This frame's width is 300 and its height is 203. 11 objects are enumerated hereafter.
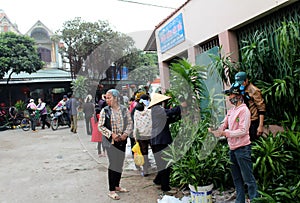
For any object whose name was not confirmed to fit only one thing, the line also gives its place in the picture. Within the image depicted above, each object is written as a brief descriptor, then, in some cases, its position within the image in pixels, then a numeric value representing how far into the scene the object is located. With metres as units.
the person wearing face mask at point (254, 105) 3.22
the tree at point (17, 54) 14.46
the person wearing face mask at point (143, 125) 4.31
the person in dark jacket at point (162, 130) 3.77
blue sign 6.94
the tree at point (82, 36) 18.27
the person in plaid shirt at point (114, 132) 3.67
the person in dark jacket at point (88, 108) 8.55
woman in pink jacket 2.74
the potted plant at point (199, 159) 3.16
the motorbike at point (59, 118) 12.04
